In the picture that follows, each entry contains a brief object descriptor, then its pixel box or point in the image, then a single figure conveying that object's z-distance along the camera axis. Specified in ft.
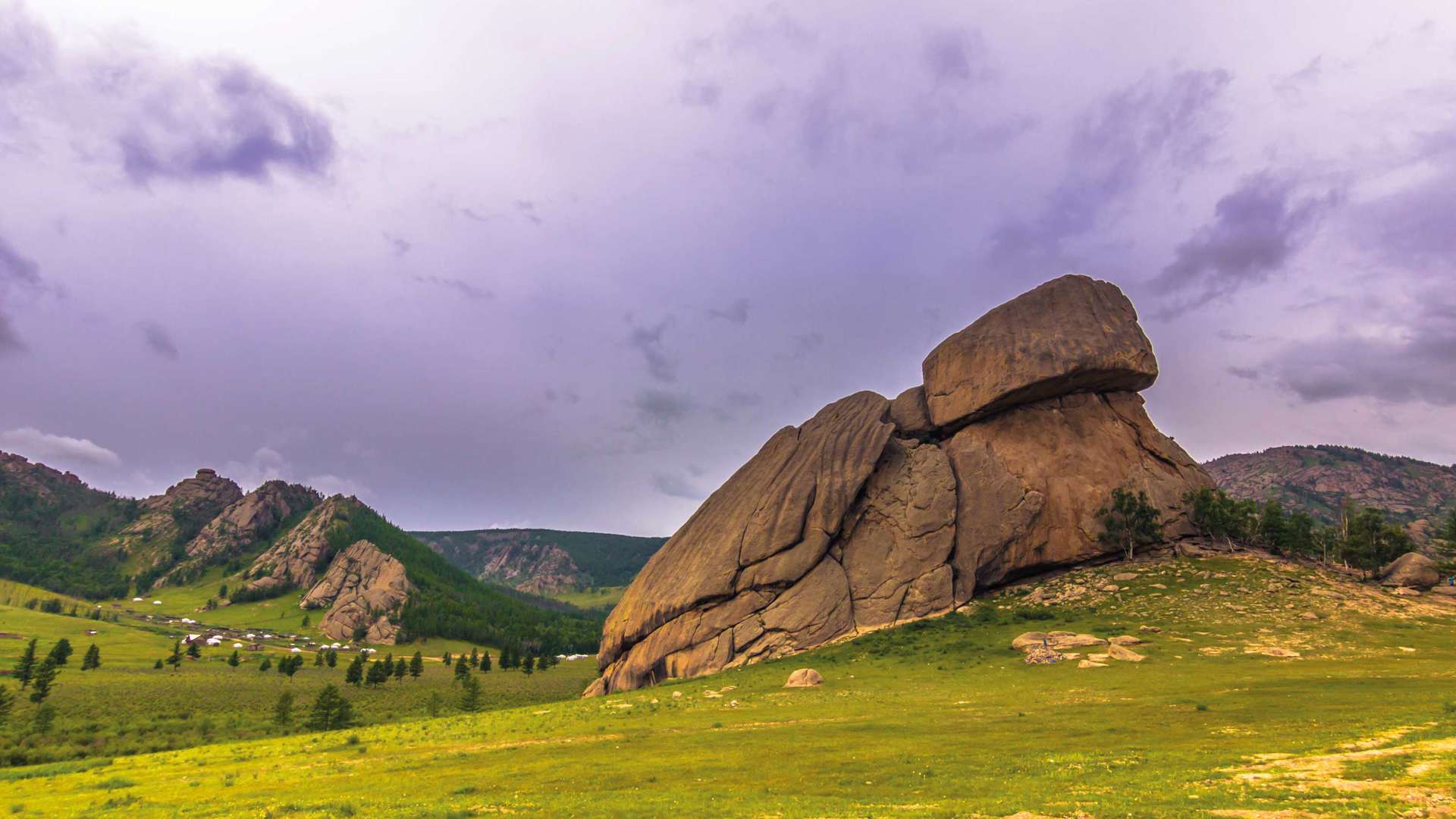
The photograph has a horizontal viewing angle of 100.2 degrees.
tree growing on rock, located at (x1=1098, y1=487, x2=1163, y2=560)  232.53
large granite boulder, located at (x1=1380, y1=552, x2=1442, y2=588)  201.67
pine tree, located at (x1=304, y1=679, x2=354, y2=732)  223.92
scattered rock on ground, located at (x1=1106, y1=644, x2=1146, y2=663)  148.46
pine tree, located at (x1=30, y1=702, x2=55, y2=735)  216.95
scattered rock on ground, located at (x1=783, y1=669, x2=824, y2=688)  162.20
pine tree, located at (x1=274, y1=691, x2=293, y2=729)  235.61
